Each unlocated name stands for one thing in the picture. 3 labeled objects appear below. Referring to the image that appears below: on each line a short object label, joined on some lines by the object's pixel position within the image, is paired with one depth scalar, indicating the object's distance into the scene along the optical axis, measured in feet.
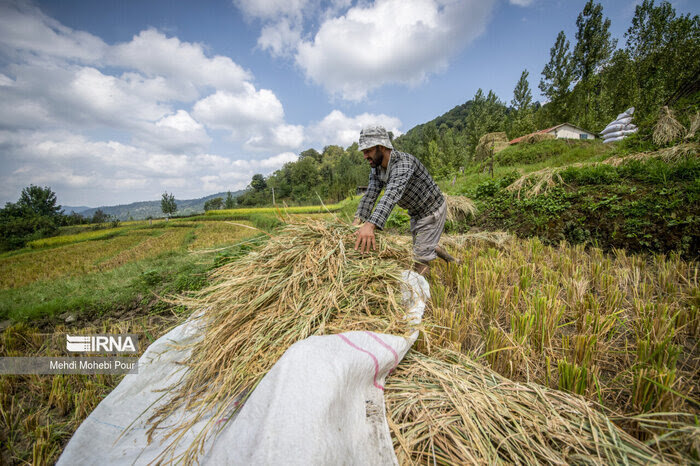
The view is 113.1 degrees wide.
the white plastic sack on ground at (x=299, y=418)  2.62
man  6.85
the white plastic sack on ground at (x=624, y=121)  39.45
